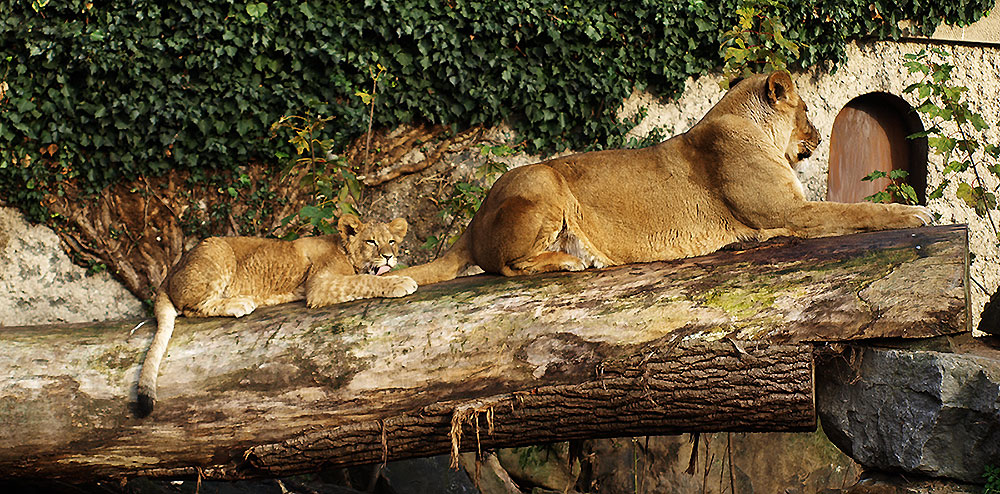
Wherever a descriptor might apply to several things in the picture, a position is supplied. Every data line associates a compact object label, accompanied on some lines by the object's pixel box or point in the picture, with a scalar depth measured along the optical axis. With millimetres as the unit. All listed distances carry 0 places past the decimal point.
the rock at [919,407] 7270
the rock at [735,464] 13320
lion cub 8586
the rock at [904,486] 7469
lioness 8703
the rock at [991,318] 8737
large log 7176
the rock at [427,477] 12195
